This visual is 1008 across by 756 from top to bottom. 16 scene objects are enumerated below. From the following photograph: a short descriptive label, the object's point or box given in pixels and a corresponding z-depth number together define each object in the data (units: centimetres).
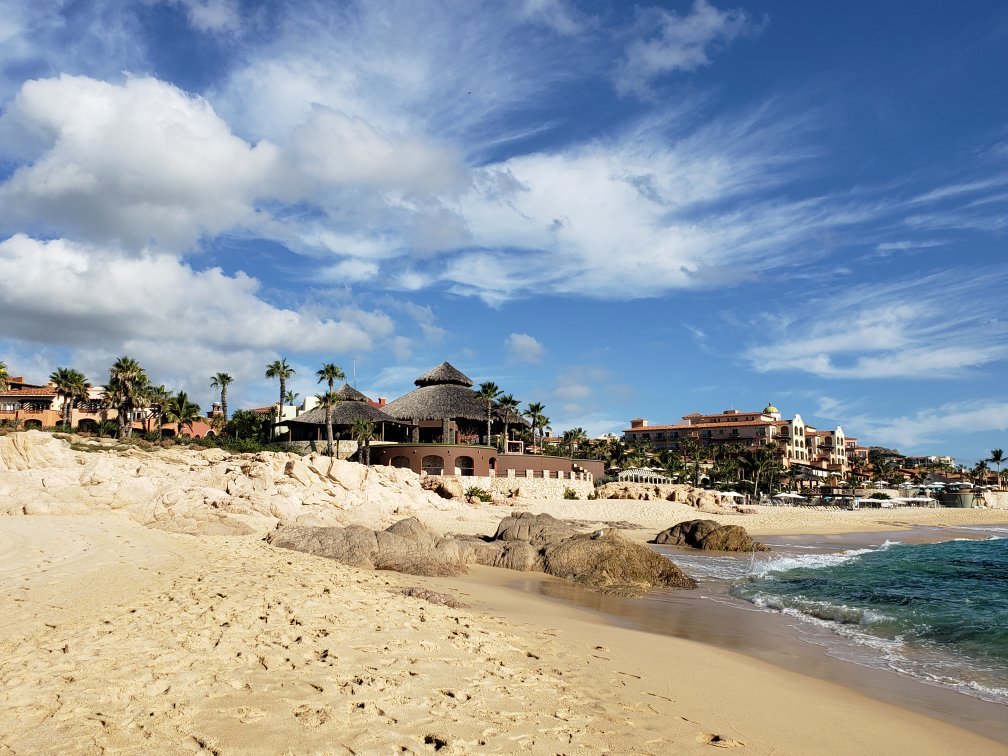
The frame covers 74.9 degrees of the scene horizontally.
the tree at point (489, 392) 5881
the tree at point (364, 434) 5079
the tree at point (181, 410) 6094
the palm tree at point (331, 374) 5772
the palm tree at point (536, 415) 6575
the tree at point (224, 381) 7138
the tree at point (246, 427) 6662
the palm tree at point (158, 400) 5973
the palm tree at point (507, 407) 5996
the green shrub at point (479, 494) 4010
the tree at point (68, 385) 5832
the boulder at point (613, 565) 1564
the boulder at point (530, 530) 2044
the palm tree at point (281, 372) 6744
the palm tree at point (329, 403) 5240
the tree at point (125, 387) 5431
